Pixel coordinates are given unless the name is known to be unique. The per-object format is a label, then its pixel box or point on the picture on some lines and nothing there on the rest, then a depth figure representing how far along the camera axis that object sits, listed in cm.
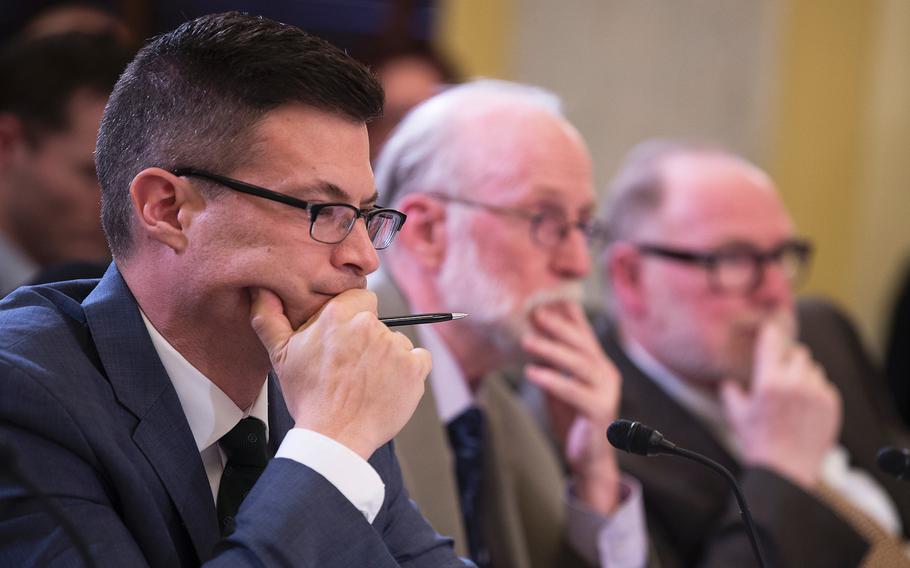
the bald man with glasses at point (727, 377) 470
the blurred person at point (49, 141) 554
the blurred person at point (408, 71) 732
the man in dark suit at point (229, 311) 238
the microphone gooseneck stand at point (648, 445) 269
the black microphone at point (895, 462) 315
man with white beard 446
